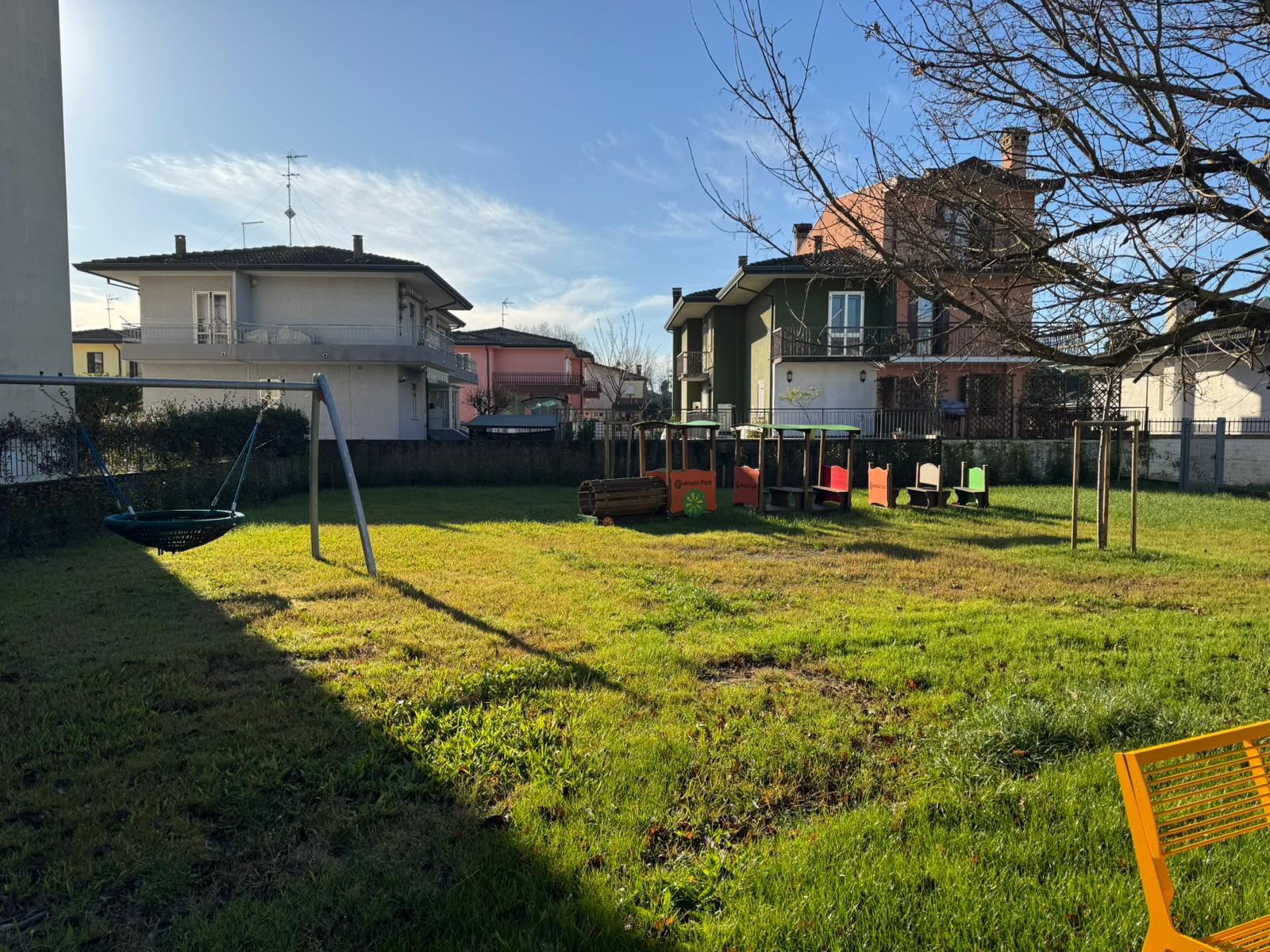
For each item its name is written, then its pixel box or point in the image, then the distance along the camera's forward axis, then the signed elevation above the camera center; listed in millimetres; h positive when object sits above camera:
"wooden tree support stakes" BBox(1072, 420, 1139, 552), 10539 -610
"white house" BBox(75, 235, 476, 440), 28219 +4419
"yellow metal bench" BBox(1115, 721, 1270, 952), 2066 -1110
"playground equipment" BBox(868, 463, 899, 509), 16438 -1058
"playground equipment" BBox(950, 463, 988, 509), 16391 -1082
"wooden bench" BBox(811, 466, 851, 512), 15828 -1108
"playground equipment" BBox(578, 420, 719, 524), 14375 -1044
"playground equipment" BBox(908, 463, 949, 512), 16203 -1075
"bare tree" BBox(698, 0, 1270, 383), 5113 +1752
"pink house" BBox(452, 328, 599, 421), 53094 +5240
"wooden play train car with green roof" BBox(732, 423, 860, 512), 15586 -1079
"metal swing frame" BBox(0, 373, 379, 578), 7578 +566
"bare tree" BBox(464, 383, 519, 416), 47875 +2600
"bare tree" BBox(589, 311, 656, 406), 47191 +4569
